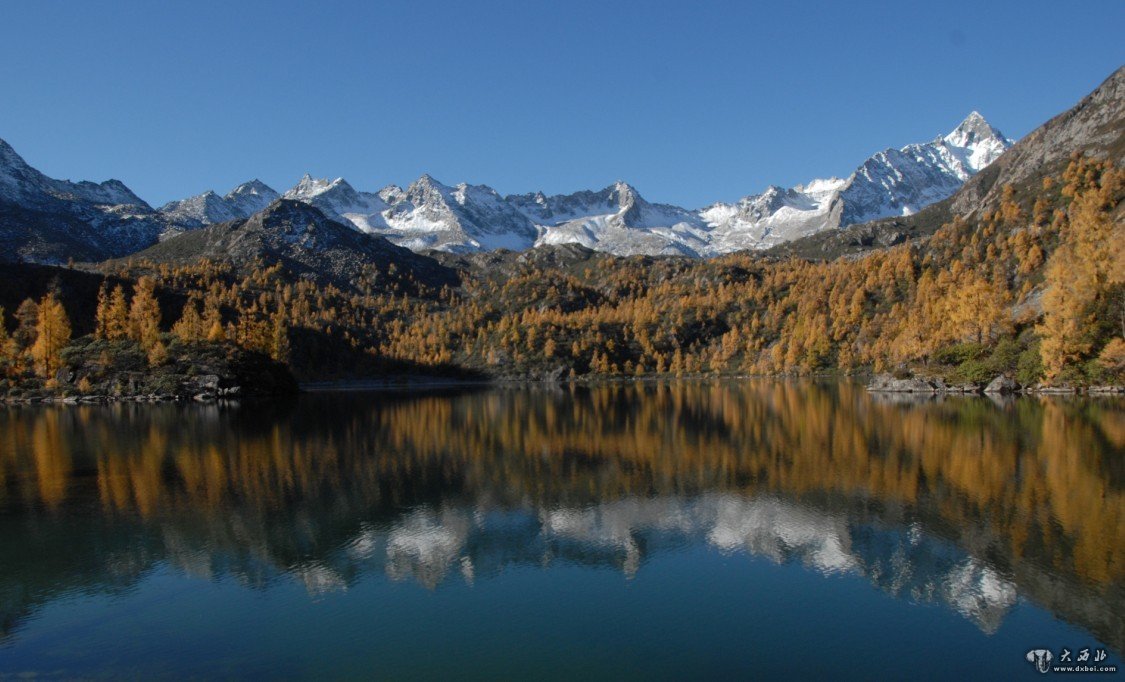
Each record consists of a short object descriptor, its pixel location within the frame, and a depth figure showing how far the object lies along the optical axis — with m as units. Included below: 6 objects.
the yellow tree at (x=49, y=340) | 144.88
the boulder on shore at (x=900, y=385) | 118.12
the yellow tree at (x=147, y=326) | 146.88
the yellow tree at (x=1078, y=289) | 95.25
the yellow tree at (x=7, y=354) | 143.25
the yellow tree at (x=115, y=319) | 166.25
